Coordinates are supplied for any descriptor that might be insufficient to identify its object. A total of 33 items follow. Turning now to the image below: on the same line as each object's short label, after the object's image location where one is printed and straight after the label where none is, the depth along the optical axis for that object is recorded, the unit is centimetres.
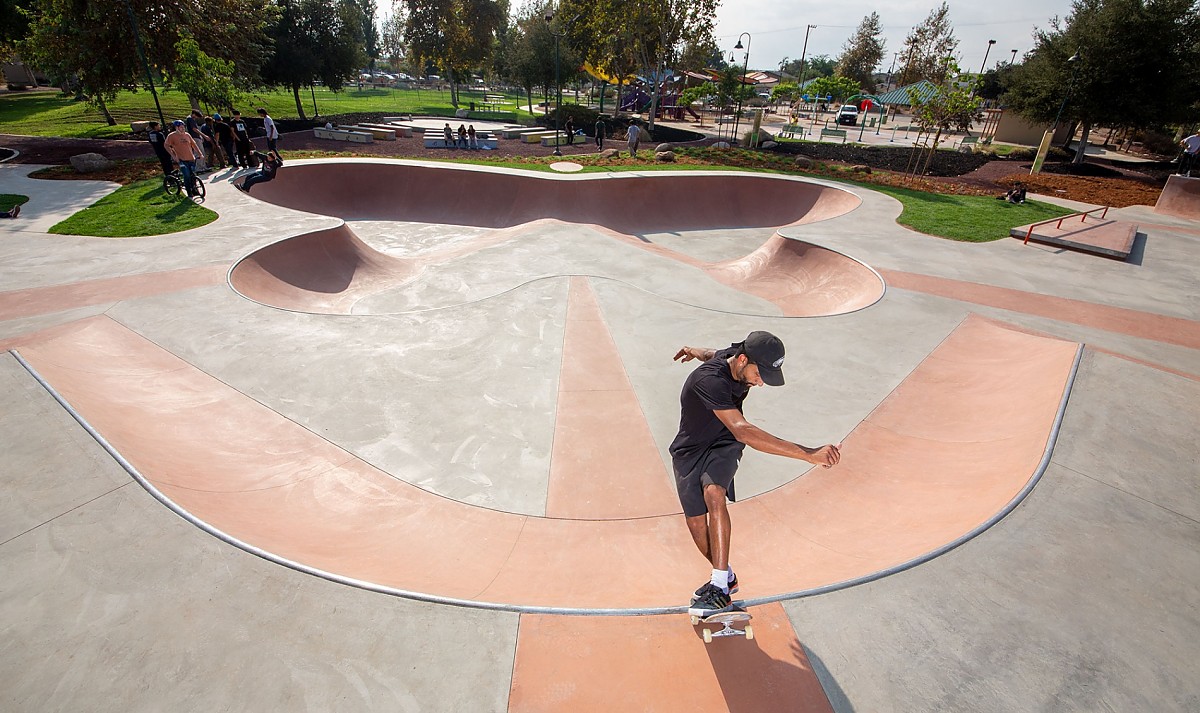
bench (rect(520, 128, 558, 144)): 2956
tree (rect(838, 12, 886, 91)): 7050
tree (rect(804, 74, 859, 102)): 5669
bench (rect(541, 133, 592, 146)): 2912
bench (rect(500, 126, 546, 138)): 3134
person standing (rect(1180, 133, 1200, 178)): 1706
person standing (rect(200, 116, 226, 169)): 1609
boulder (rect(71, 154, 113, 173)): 1578
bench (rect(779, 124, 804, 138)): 3558
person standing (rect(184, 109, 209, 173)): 1484
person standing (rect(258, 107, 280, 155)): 1631
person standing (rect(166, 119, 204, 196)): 1230
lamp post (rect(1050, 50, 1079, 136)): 2169
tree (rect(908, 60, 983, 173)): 1995
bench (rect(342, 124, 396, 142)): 2808
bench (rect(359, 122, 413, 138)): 2894
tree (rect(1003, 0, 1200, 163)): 2139
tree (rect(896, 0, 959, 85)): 5491
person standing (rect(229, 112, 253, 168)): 1588
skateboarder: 272
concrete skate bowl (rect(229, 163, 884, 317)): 977
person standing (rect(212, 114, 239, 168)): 1614
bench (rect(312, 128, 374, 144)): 2712
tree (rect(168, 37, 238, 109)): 1833
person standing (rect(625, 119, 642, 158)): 2281
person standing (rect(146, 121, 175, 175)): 1364
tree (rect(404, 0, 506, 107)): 4519
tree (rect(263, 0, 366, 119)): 3080
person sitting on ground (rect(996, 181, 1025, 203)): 1672
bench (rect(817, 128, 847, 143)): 3724
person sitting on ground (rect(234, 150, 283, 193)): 1508
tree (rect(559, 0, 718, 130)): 2947
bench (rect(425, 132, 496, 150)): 2614
